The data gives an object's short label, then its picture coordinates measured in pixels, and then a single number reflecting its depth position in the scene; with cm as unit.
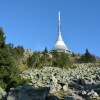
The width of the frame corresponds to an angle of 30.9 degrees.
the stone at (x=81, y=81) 1361
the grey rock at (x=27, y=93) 1223
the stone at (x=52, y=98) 1149
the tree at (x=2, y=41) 1769
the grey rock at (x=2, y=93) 1327
